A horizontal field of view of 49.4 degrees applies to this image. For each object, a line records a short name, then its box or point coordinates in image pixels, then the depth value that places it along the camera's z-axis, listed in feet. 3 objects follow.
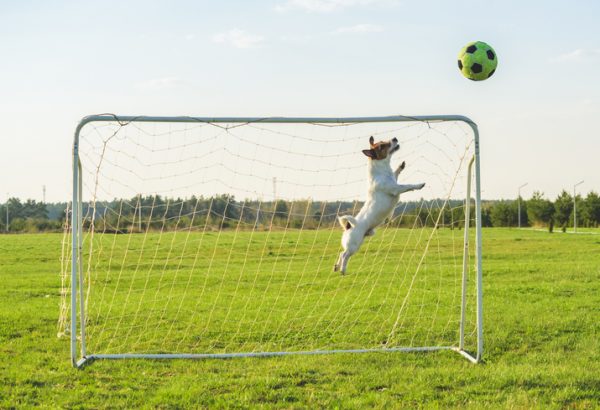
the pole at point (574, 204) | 188.53
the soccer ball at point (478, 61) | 25.11
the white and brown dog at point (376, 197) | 21.04
